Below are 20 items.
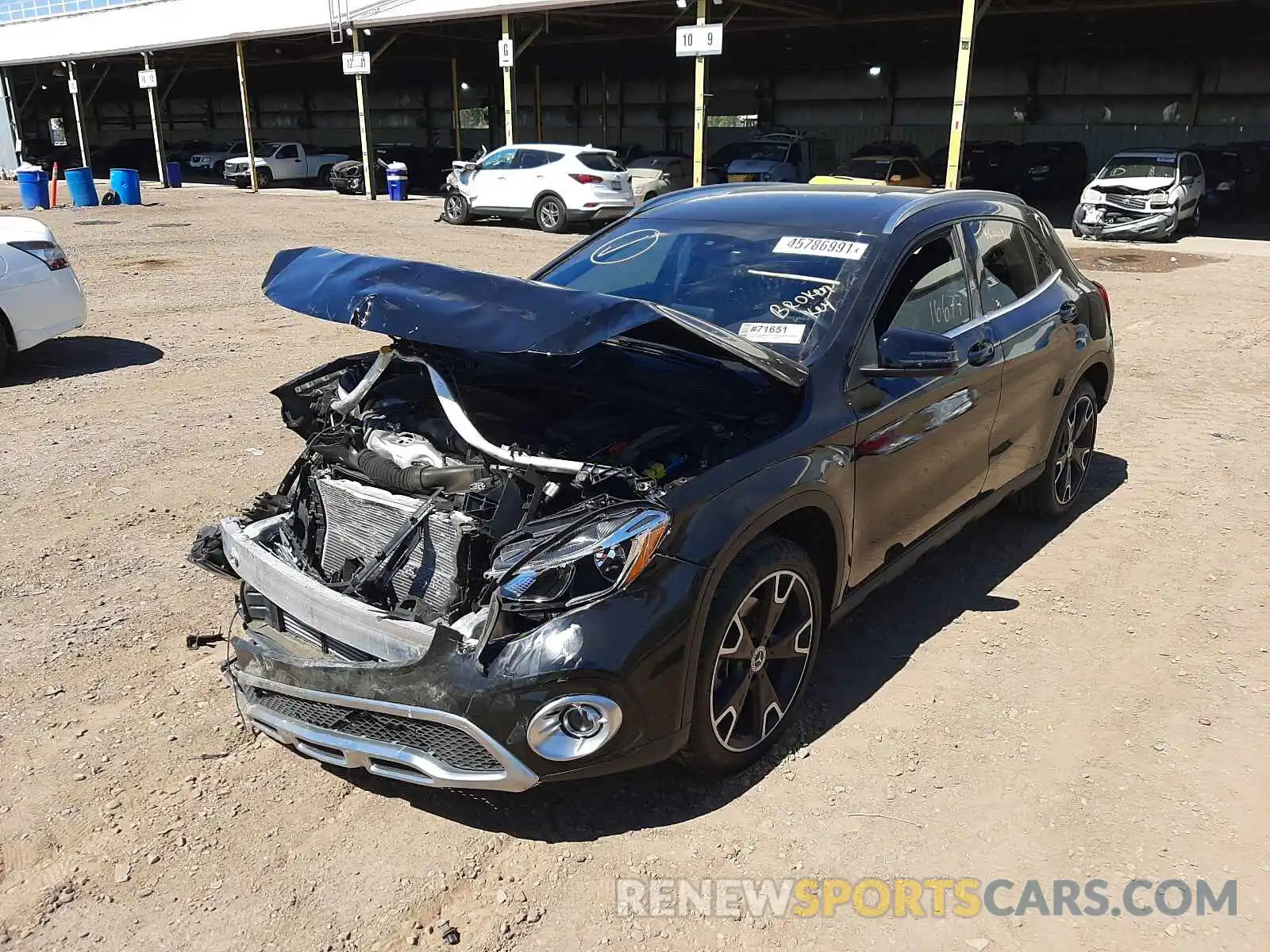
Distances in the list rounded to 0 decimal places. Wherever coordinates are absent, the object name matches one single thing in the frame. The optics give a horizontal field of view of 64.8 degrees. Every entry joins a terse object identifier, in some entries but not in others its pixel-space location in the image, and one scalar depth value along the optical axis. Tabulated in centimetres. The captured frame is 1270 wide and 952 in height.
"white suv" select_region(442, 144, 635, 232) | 2031
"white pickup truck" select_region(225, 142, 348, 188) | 3378
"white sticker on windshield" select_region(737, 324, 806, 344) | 355
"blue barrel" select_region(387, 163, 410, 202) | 2773
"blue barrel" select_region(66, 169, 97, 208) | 2517
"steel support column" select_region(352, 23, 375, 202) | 2702
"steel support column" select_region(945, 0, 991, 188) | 1777
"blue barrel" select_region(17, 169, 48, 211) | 2466
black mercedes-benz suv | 269
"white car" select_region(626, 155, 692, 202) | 2317
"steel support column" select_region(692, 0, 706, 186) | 1978
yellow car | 2116
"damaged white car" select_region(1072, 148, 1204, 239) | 1845
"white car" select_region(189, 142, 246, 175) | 3862
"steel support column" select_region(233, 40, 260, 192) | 3038
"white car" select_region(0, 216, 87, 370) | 785
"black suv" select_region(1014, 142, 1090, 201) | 2812
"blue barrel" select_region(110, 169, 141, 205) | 2625
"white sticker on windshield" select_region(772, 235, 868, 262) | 376
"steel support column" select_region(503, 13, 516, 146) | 2331
